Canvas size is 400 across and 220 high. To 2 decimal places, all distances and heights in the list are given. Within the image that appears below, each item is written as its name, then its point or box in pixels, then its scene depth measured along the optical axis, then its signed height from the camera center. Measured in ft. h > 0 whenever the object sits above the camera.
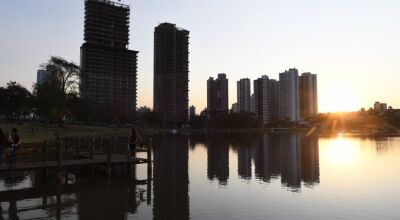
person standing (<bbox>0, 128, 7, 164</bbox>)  77.39 -3.40
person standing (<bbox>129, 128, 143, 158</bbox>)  101.13 -4.30
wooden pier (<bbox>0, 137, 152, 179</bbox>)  81.76 -8.28
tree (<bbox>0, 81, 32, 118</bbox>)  329.11 +22.83
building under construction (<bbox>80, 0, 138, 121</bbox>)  576.48 +22.21
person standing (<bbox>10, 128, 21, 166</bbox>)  79.15 -3.92
